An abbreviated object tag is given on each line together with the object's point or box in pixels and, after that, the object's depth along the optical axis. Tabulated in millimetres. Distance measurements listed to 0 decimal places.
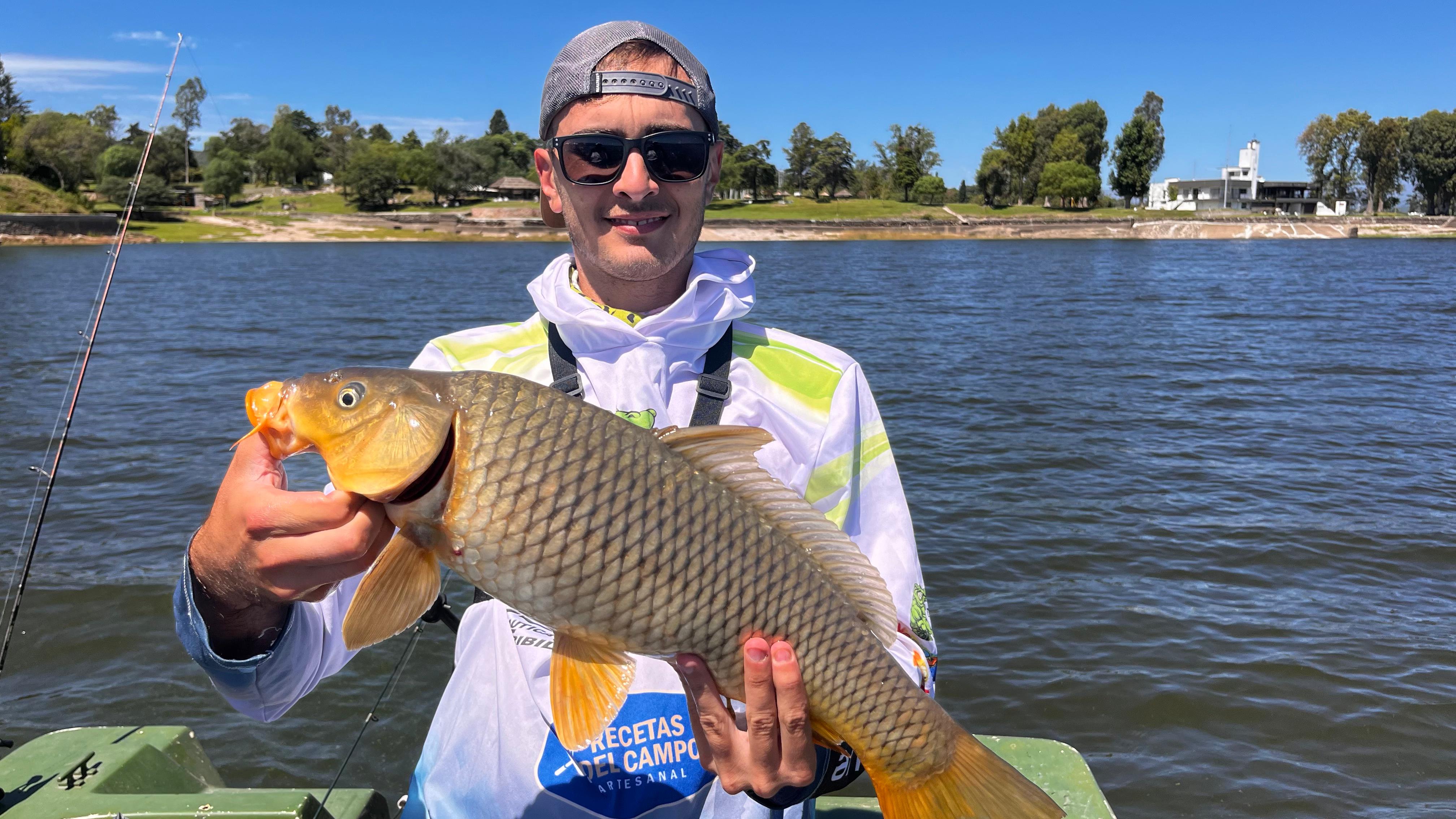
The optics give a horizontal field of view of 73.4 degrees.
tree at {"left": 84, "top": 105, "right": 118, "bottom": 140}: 114625
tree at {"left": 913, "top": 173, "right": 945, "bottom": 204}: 117938
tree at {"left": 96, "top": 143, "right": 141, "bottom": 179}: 78938
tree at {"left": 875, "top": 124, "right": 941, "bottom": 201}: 124312
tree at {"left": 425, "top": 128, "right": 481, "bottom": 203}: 112188
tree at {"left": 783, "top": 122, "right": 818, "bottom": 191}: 131750
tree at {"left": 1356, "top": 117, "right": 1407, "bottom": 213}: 117125
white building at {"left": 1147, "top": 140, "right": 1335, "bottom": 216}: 120875
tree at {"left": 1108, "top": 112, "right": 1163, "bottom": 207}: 113500
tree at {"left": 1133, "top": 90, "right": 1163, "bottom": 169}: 130500
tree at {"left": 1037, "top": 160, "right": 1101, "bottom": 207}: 112188
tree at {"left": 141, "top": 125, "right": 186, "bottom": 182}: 74062
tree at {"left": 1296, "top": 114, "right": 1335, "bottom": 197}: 123250
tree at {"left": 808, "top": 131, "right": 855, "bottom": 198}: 130125
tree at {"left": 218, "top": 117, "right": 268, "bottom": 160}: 115312
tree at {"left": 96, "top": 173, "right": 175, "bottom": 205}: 80500
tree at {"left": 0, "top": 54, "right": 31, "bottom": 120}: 102625
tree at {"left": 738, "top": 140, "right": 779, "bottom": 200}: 120000
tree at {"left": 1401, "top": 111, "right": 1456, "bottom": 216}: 112312
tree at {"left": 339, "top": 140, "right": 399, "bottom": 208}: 101625
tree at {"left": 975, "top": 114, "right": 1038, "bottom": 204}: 119875
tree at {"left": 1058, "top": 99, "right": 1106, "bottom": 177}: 120875
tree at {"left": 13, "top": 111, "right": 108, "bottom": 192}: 86312
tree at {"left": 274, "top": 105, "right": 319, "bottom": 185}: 114375
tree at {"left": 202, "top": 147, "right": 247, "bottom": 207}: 95750
